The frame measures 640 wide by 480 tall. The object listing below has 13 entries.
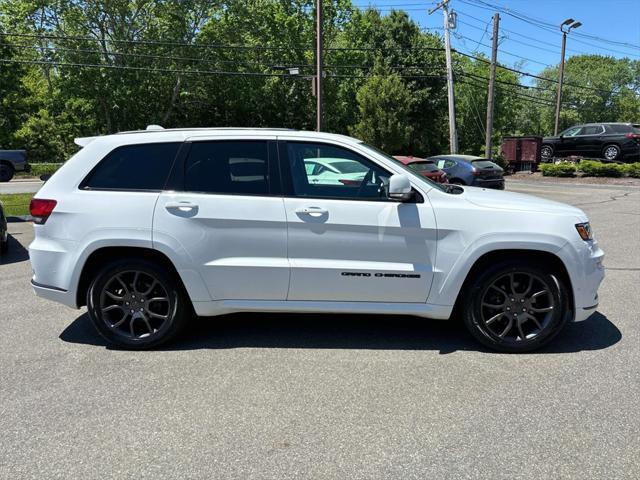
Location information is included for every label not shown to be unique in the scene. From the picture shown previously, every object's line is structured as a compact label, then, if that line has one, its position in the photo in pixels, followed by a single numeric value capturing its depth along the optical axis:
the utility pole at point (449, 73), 25.39
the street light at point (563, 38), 34.69
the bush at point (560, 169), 23.58
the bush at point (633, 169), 22.12
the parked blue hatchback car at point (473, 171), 17.20
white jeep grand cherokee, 3.96
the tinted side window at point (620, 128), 23.95
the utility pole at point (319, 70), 20.58
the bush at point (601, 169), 22.22
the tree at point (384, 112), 31.20
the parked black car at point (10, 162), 22.94
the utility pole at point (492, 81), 26.22
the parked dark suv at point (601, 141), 23.84
